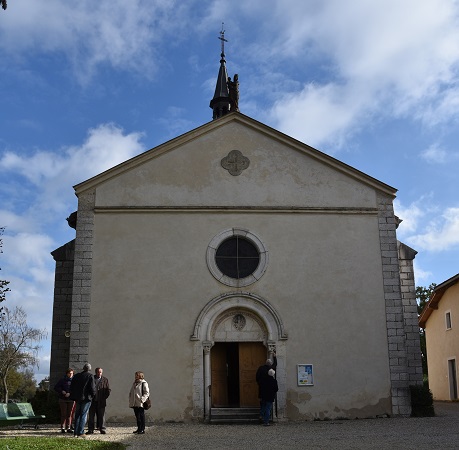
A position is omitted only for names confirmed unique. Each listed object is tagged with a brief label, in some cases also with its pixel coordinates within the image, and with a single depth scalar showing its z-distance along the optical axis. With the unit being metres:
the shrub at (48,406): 14.13
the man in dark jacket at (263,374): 13.42
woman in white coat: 11.83
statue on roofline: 18.11
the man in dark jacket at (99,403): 12.00
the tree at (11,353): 39.16
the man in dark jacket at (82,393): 11.25
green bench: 12.09
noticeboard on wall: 14.82
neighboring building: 24.58
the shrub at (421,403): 14.80
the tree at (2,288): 17.94
